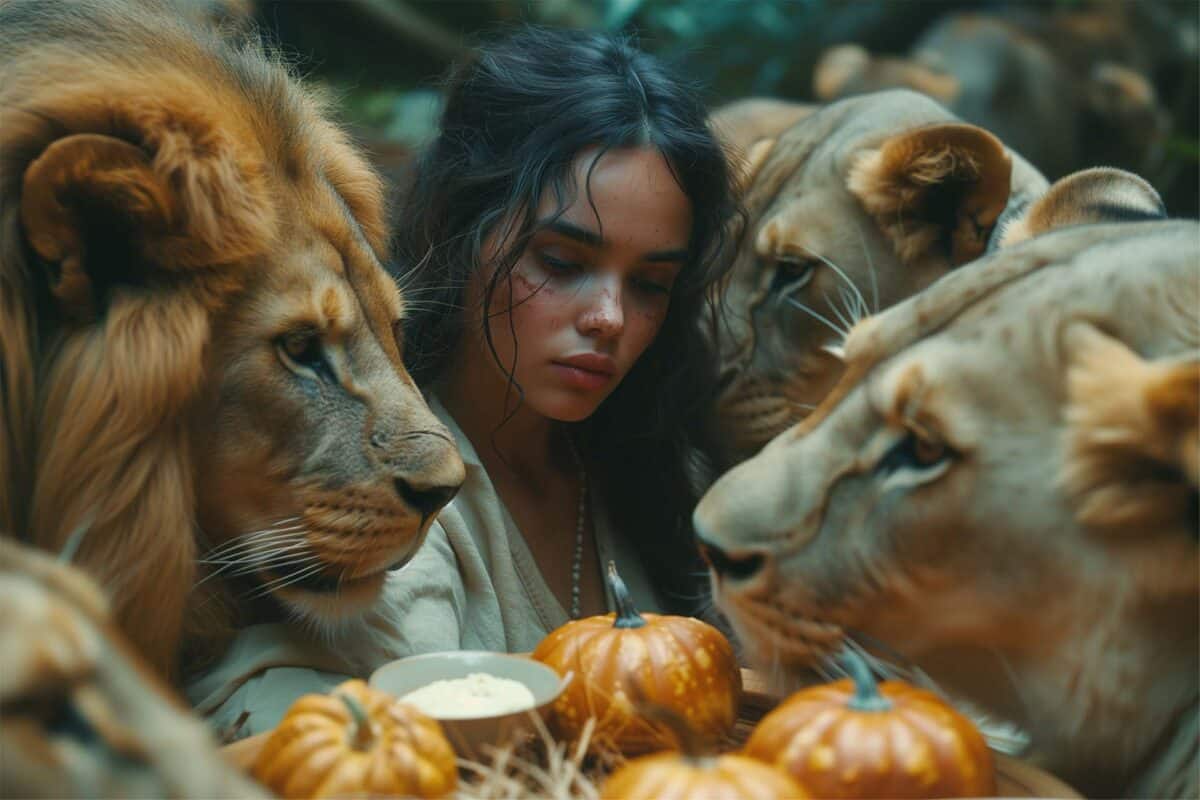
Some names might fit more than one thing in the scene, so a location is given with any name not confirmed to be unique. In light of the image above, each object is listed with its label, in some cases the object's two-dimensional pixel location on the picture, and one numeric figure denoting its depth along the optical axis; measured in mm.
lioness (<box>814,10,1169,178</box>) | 2999
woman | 1414
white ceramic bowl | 1111
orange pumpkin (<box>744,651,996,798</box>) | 1048
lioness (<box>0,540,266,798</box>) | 872
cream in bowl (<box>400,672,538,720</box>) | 1114
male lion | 1158
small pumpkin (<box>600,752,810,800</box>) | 994
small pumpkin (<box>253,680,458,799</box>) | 1032
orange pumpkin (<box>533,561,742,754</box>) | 1145
